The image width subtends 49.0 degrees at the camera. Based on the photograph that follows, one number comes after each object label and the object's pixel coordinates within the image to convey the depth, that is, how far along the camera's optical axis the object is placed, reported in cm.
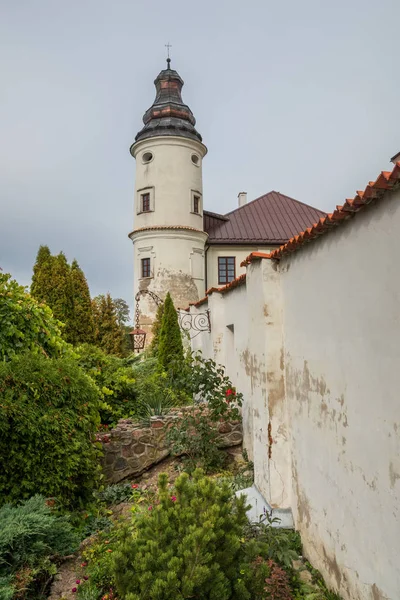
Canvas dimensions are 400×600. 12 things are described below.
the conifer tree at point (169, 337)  1442
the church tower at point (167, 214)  2117
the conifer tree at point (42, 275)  1392
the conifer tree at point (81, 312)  1409
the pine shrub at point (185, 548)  252
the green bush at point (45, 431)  470
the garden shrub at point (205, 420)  645
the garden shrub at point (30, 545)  361
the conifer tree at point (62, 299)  1378
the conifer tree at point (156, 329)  1830
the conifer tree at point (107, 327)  1648
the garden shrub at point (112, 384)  765
